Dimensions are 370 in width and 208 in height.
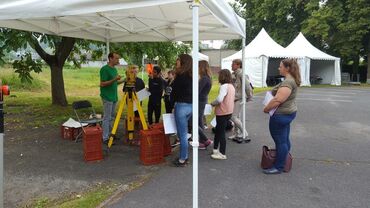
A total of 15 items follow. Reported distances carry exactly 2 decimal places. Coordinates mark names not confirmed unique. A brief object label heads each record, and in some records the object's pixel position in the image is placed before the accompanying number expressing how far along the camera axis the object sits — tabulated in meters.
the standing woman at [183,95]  5.82
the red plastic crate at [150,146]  6.17
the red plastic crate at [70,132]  8.05
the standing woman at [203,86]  6.82
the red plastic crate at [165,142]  6.57
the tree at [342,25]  31.70
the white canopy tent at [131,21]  3.98
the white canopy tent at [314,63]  28.28
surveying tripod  7.10
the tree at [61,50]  9.26
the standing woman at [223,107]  6.43
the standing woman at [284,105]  5.50
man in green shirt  7.33
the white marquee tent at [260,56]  27.38
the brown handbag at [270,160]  5.91
